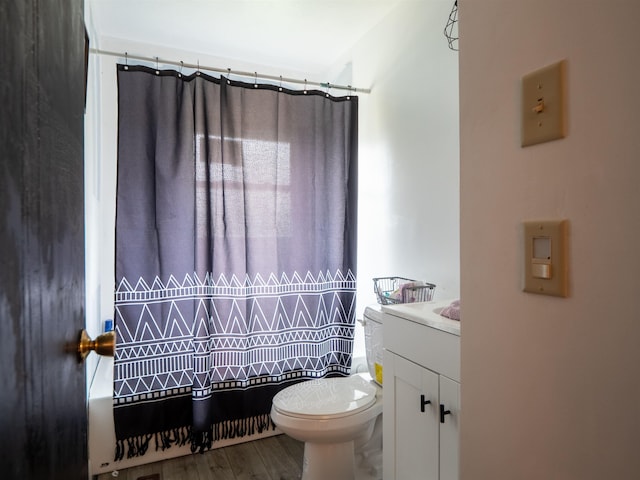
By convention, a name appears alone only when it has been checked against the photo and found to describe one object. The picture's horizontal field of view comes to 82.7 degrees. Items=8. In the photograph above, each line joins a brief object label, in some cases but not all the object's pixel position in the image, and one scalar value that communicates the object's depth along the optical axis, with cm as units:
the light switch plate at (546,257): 55
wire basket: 165
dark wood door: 36
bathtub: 183
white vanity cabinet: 106
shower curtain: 186
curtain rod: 186
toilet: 148
